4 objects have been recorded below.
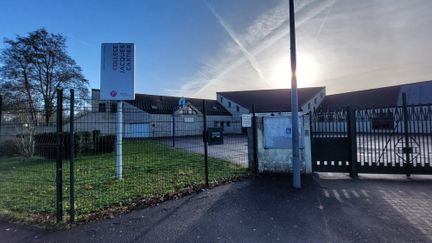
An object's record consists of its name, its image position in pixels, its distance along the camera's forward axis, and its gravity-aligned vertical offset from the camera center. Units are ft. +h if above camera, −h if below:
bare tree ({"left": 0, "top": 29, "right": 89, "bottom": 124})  72.28 +19.38
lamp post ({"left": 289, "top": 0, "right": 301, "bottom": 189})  20.97 +2.72
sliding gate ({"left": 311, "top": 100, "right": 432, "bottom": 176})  23.59 -1.01
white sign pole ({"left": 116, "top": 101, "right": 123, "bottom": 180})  22.94 -0.97
